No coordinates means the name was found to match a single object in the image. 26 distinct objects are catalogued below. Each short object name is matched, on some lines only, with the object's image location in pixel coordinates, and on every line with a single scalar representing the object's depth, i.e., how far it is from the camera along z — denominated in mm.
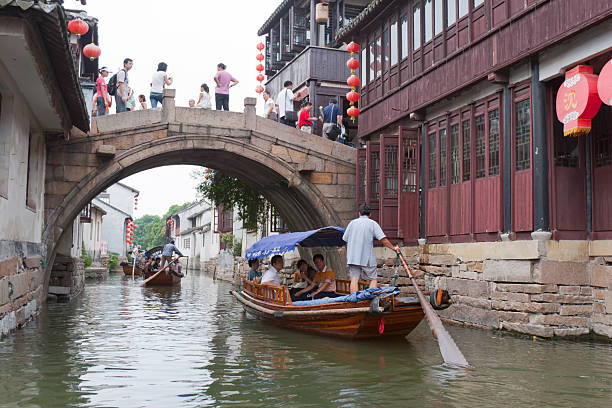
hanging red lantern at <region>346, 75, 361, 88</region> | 15211
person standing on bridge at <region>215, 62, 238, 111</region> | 15211
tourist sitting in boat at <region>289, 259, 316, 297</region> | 11422
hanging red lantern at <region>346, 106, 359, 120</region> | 15820
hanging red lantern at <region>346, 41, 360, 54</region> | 15305
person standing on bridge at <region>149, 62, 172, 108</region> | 14545
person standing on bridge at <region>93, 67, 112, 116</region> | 14797
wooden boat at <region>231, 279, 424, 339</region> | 8211
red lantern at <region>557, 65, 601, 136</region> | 8344
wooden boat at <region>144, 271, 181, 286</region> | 23719
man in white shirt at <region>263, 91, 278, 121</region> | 17703
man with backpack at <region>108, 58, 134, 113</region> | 14930
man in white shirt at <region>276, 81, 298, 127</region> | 16672
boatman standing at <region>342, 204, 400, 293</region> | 9078
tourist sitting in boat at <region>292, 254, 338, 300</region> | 10883
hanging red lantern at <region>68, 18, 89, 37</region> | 11625
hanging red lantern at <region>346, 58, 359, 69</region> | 15297
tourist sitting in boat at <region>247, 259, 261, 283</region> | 12519
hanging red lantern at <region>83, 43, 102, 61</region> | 12727
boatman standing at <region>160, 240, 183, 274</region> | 24344
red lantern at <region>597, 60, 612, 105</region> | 7969
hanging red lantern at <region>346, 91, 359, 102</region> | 15656
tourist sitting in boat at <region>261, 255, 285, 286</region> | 11156
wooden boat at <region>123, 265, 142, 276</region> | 32125
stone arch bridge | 13008
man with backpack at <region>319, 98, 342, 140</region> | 16062
